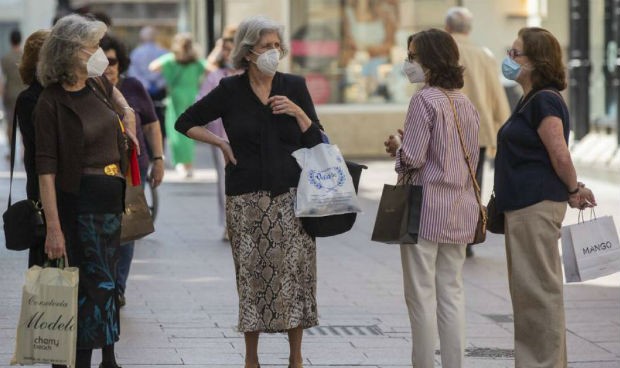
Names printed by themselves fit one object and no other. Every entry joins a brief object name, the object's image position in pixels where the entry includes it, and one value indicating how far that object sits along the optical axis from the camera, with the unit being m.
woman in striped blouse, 13.31
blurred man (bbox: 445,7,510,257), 22.59
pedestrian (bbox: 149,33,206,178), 36.41
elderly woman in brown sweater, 12.66
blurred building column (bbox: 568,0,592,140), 44.09
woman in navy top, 13.09
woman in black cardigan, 13.81
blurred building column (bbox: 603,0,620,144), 43.12
